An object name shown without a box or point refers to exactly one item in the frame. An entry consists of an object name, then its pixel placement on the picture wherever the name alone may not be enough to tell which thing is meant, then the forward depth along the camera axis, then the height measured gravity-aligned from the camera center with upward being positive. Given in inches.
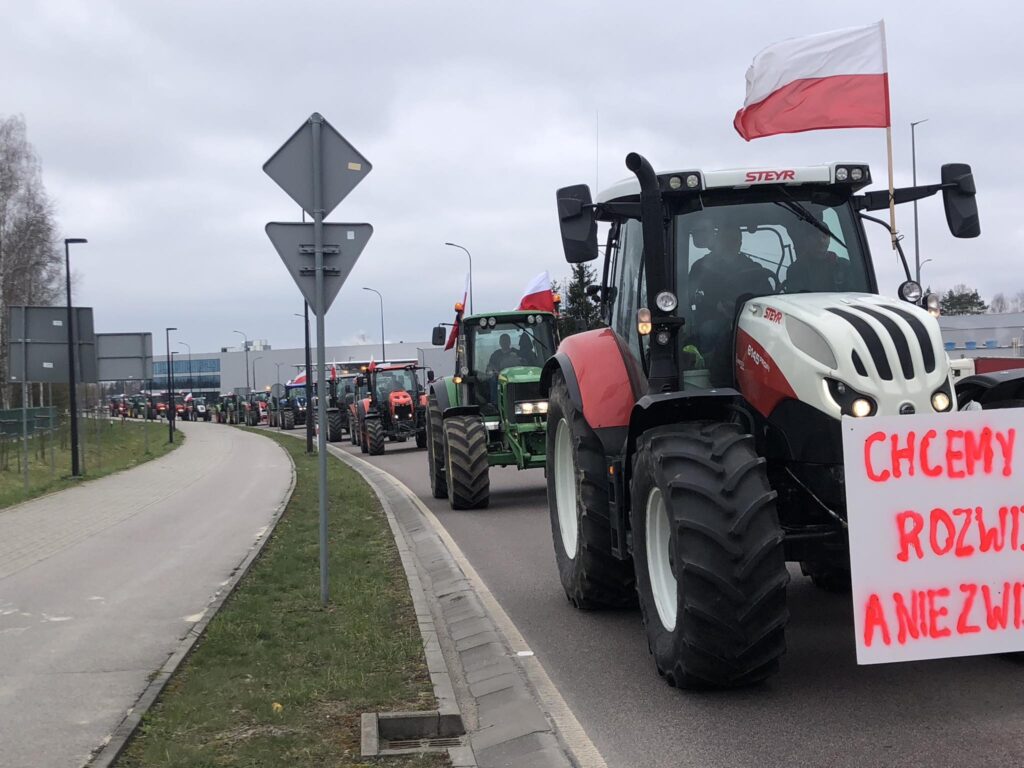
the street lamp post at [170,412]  1880.9 -26.3
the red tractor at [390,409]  1277.1 -21.1
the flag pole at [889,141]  258.7 +56.6
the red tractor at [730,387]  204.8 -1.7
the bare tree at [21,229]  1854.1 +277.3
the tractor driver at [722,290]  252.7 +19.9
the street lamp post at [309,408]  1408.7 -19.8
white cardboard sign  193.6 -26.7
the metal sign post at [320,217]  331.6 +50.3
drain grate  209.0 -64.4
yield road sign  335.0 +40.4
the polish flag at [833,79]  297.9 +77.3
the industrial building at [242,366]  4869.6 +132.3
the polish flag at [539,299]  732.0 +55.6
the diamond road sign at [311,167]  330.6 +64.5
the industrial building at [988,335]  1010.7 +46.1
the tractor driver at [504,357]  677.3 +17.3
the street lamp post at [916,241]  881.6 +126.9
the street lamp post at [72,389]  952.9 +8.7
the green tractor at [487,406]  602.9 -10.2
